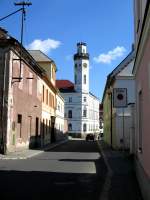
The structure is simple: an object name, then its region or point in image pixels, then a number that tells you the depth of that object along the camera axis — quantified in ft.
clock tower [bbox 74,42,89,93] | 253.21
